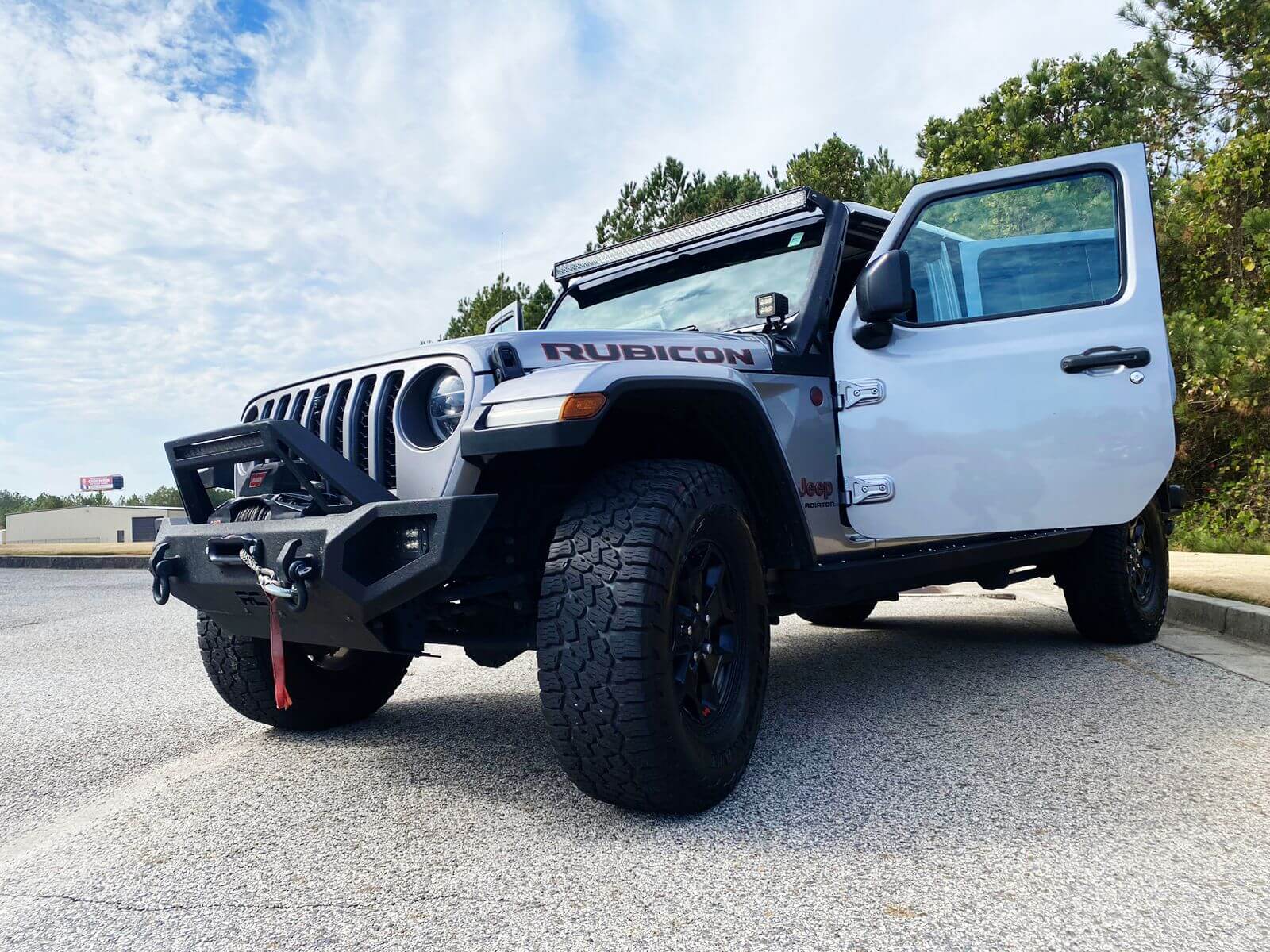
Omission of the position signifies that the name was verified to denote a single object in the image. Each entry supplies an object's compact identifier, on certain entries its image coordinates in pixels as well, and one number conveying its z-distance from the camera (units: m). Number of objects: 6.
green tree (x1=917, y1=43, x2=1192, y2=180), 19.47
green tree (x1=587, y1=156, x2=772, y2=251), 24.73
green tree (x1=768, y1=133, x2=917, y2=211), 24.91
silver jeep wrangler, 2.46
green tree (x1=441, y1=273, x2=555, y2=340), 24.83
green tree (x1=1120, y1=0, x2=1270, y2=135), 14.16
